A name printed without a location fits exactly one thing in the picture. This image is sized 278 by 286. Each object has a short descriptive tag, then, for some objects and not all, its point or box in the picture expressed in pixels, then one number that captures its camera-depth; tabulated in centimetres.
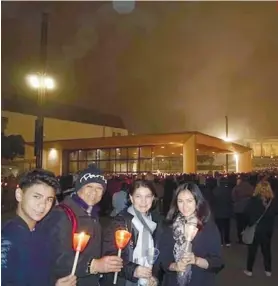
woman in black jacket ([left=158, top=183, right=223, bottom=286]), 208
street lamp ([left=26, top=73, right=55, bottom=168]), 527
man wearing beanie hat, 175
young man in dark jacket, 143
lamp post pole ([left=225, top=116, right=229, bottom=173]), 3711
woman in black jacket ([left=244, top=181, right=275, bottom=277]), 494
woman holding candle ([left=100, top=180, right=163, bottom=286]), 206
